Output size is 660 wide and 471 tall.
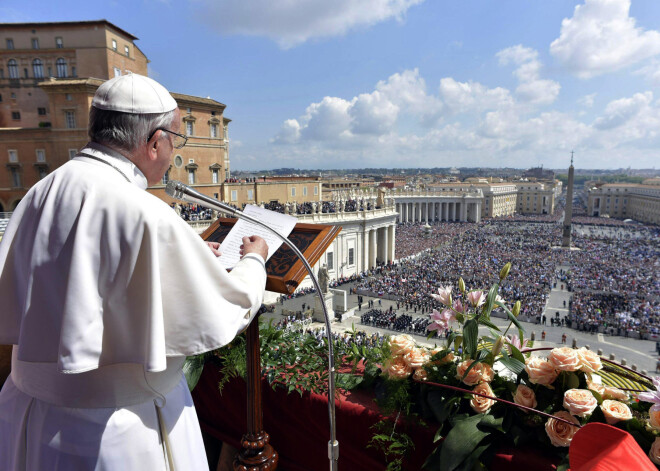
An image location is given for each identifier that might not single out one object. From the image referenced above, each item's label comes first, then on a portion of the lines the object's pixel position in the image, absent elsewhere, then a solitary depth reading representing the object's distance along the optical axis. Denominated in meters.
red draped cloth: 3.00
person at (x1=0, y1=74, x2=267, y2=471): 1.55
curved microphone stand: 2.24
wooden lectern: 2.88
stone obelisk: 57.72
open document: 2.71
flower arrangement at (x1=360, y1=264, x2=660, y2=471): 2.39
